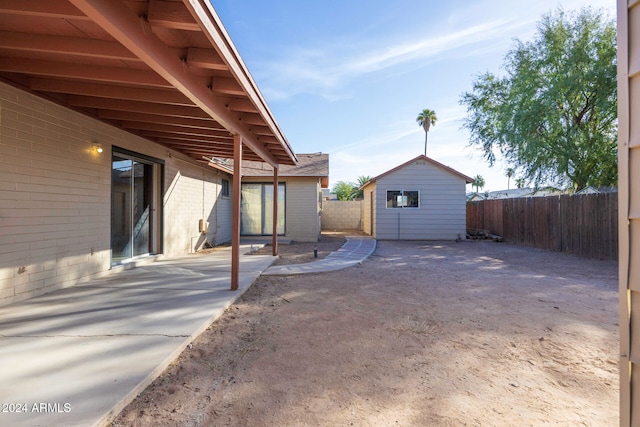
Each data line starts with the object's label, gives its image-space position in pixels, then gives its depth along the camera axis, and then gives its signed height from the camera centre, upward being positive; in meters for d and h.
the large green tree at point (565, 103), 11.75 +4.49
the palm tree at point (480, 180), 62.53 +7.34
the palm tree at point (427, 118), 32.25 +10.11
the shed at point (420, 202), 13.34 +0.64
